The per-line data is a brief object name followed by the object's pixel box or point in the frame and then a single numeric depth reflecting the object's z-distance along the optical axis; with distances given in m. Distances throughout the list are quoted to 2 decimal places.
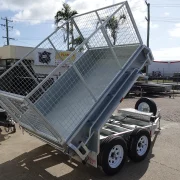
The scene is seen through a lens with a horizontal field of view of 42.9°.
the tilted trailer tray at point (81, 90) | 3.94
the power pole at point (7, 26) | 37.22
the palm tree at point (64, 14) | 23.44
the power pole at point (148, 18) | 24.20
